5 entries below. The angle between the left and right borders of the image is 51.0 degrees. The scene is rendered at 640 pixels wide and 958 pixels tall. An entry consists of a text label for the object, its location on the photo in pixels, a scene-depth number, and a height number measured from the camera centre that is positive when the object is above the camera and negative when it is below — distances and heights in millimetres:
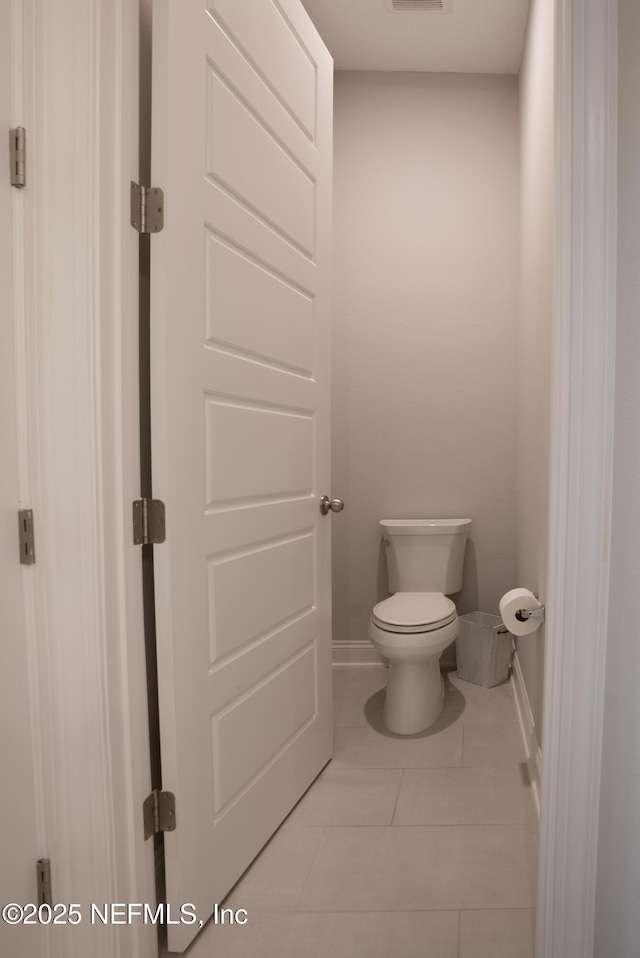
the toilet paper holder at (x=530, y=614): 1976 -494
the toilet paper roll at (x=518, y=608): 2041 -500
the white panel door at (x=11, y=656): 1195 -377
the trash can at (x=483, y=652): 3014 -933
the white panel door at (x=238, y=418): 1420 +76
